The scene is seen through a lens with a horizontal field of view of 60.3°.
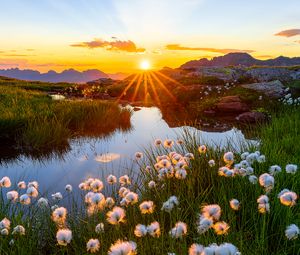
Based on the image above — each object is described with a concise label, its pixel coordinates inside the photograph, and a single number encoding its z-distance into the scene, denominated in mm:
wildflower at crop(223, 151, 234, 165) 3758
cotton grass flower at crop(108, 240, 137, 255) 1789
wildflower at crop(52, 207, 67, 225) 2874
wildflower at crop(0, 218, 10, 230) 3073
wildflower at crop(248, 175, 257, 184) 3515
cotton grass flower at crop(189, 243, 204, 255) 1832
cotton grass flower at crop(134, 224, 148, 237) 2435
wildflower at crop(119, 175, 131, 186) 3904
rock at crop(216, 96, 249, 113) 14528
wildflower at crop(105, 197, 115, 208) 3415
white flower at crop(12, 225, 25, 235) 3100
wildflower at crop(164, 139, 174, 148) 4696
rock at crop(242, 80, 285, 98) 16193
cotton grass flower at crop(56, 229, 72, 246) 2449
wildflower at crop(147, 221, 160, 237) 2414
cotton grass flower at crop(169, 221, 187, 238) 2380
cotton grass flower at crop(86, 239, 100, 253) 2469
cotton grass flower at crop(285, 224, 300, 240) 2465
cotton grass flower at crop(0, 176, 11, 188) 3801
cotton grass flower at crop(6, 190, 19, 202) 3420
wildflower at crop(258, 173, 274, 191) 2864
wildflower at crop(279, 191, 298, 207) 2578
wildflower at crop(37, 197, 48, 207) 3627
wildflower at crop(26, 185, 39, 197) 3572
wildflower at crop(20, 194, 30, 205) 3412
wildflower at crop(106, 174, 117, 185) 3686
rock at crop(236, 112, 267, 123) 12078
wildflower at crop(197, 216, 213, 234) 2373
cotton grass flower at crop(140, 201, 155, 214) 2836
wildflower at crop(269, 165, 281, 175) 3414
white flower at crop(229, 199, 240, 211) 2794
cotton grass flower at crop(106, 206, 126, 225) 2422
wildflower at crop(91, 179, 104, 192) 3264
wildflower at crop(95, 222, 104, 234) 2756
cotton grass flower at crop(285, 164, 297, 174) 3447
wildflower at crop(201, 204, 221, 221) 2402
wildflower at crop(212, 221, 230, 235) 2277
